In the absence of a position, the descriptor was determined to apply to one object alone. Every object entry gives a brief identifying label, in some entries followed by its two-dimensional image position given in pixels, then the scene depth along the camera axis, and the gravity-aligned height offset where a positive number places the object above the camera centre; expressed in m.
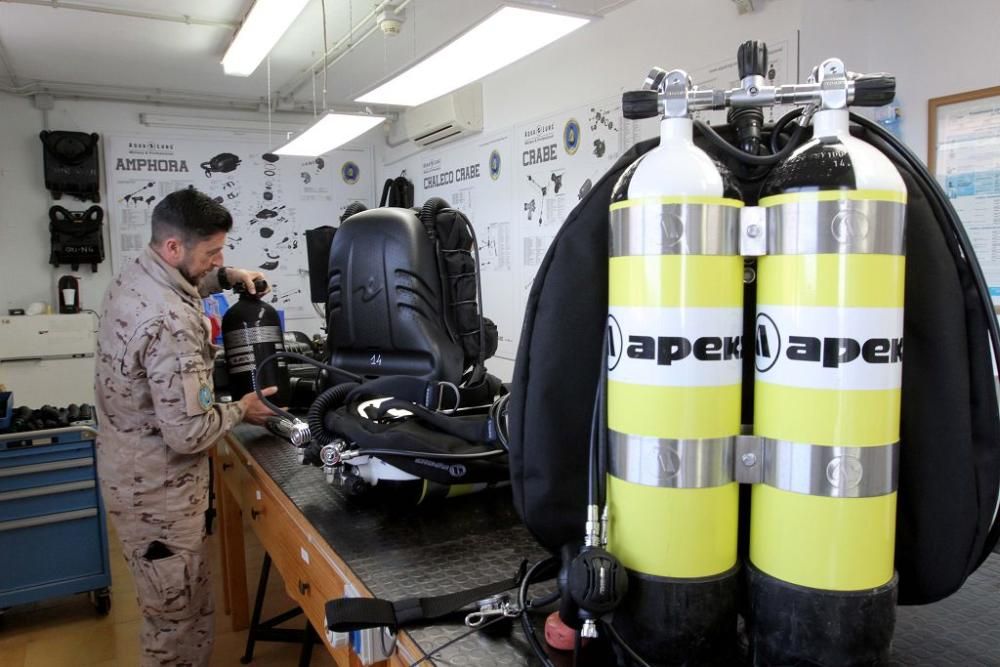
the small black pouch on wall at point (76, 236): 5.86 +0.48
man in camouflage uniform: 1.94 -0.37
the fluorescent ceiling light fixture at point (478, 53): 2.46 +0.93
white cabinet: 5.39 -0.51
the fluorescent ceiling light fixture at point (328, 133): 3.84 +0.93
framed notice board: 2.75 +0.45
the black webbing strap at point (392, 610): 0.89 -0.43
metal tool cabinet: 2.86 -0.94
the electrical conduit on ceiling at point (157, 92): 5.07 +1.72
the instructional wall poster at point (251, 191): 6.23 +0.94
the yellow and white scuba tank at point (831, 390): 0.68 -0.11
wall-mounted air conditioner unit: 5.62 +1.40
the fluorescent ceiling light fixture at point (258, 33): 3.24 +1.32
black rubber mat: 0.87 -0.45
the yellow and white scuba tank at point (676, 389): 0.71 -0.11
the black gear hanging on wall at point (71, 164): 5.82 +1.09
